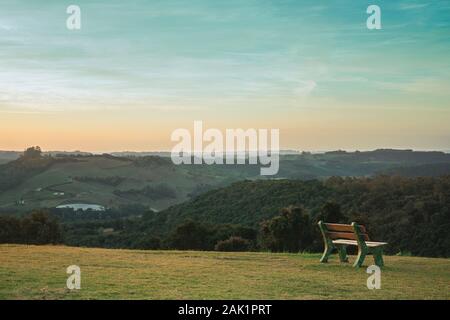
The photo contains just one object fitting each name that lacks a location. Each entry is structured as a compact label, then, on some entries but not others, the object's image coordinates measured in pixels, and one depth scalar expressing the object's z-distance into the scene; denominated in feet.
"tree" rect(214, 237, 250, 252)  77.61
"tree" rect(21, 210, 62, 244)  83.15
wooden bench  38.37
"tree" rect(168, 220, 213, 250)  88.63
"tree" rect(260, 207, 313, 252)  77.92
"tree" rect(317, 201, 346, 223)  84.69
